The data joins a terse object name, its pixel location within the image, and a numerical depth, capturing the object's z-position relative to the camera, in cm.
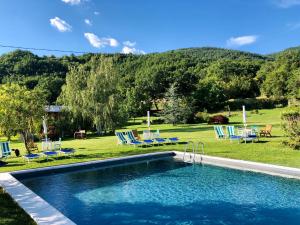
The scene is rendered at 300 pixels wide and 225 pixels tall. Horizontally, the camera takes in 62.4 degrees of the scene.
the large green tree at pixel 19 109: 1094
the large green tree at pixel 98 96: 2170
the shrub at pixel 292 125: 1042
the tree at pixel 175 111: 2880
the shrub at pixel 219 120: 2606
